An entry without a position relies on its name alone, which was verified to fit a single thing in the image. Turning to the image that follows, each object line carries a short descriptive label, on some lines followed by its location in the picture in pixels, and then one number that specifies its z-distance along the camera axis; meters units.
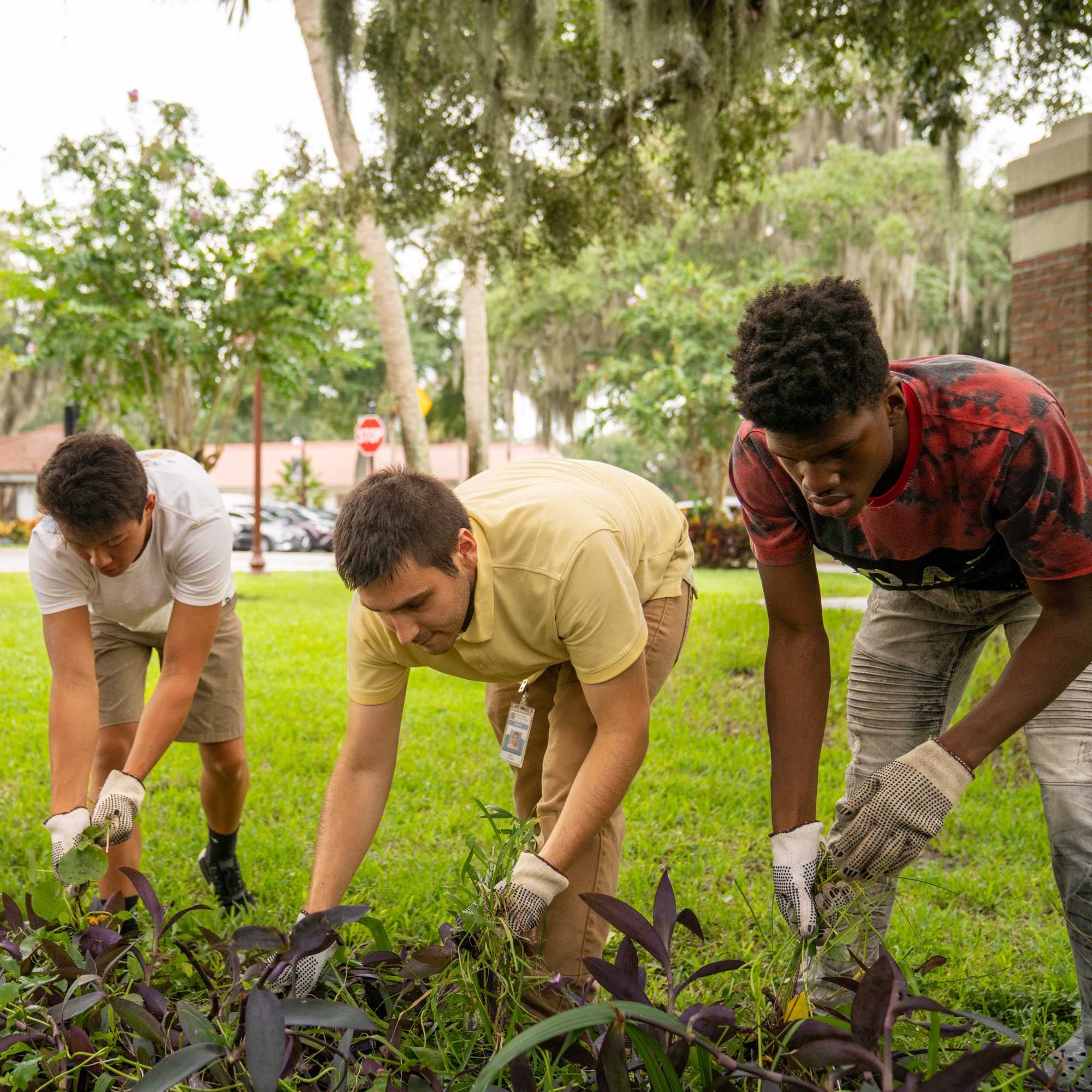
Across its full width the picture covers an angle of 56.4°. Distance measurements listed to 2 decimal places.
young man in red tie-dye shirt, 1.80
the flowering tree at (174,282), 10.09
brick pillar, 6.98
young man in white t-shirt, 2.49
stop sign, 14.57
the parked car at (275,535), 24.09
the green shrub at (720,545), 16.41
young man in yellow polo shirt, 1.95
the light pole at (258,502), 14.87
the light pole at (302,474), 29.28
